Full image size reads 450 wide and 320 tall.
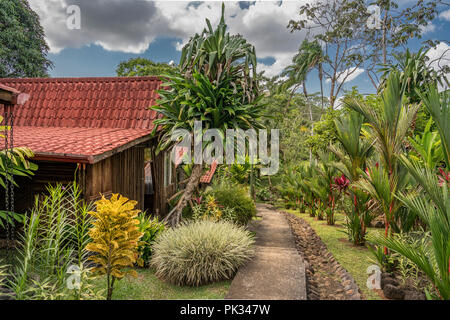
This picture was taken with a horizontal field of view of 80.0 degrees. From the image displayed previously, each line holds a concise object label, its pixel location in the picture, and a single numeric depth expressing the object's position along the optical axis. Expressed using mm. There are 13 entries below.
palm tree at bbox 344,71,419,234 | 4203
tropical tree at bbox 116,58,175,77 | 22453
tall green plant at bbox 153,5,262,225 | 6372
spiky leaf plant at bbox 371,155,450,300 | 2729
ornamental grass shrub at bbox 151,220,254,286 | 4234
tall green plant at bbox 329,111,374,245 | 5695
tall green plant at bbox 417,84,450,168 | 3039
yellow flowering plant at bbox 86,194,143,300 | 3166
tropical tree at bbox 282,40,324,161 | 26203
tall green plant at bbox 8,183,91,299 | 3090
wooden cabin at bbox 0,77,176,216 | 5051
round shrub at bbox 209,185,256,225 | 7609
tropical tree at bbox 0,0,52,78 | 17359
